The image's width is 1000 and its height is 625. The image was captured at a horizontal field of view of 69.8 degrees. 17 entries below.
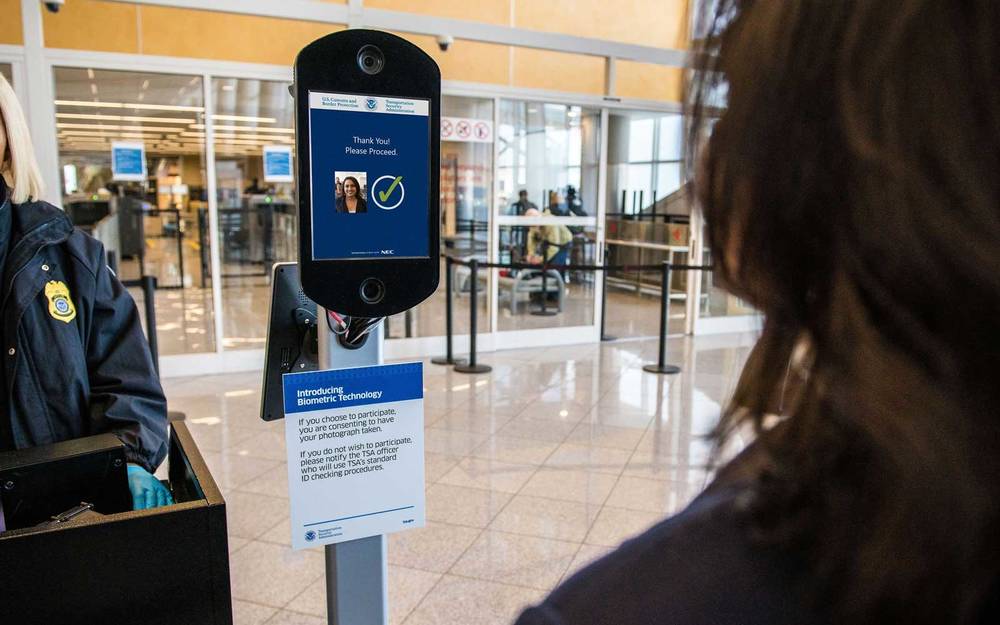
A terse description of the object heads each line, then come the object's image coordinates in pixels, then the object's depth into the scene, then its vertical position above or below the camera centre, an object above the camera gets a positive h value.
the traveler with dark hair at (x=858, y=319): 0.41 -0.06
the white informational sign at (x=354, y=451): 1.12 -0.38
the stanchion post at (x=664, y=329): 6.23 -0.98
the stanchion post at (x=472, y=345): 6.08 -1.14
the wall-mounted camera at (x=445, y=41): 6.57 +1.58
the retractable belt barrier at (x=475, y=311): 6.14 -0.82
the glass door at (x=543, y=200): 7.25 +0.16
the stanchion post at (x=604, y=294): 7.51 -0.82
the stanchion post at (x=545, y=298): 7.63 -0.92
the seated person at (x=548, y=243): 7.53 -0.29
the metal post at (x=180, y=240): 8.93 -0.36
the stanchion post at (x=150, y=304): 4.53 -0.59
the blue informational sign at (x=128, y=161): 5.91 +0.41
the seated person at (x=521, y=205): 7.34 +0.10
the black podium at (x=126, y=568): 1.07 -0.56
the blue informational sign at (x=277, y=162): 6.38 +0.44
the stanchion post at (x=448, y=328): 6.45 -1.01
